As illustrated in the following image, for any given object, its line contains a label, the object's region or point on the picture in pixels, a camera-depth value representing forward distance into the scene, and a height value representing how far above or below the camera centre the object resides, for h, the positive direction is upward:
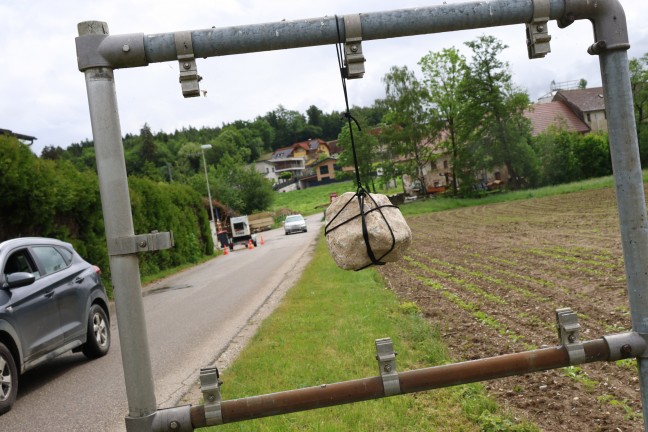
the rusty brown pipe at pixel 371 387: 2.71 -0.81
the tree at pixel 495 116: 58.09 +5.83
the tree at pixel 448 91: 60.88 +9.11
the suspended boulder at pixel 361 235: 3.08 -0.17
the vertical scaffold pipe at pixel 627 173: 2.91 -0.05
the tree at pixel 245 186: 71.81 +3.07
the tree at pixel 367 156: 51.09 +3.53
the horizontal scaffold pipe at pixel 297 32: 2.76 +0.75
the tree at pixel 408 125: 60.97 +6.27
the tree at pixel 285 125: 153.25 +19.78
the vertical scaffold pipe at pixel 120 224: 2.73 +0.02
